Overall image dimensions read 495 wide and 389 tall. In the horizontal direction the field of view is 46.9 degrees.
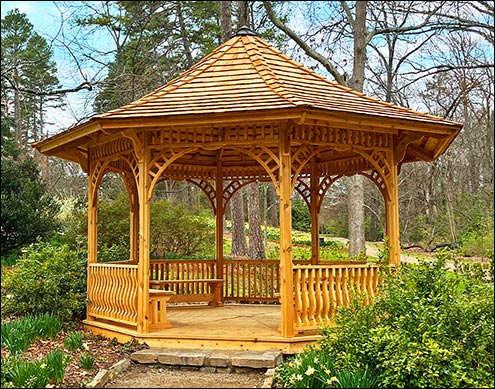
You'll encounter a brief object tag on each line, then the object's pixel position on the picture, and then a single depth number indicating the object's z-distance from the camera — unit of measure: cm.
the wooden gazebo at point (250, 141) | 744
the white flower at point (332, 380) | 573
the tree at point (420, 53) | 1467
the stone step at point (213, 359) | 675
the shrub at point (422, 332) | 571
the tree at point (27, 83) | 1830
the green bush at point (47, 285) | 895
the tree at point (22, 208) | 1551
